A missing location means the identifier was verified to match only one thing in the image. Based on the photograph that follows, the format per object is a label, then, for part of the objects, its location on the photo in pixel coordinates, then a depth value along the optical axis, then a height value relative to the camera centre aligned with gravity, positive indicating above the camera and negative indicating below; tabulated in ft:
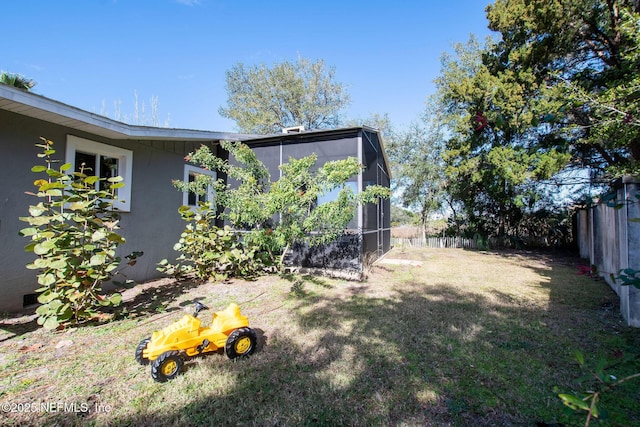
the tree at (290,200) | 17.60 +1.36
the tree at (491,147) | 35.68 +10.85
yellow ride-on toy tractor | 8.07 -3.78
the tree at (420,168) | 55.62 +10.92
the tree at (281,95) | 66.74 +30.46
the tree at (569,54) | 28.27 +20.89
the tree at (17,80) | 23.12 +12.07
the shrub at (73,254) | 10.46 -1.36
